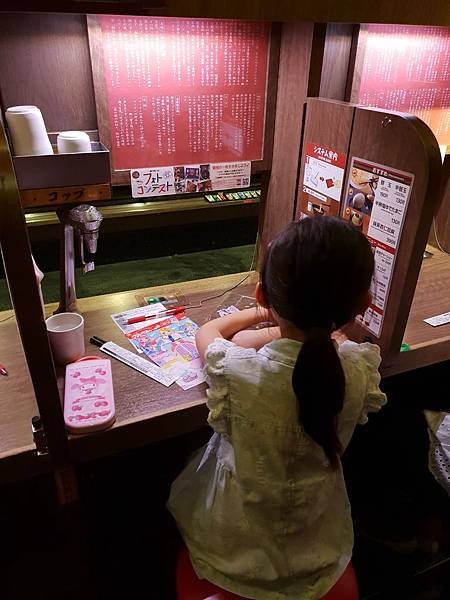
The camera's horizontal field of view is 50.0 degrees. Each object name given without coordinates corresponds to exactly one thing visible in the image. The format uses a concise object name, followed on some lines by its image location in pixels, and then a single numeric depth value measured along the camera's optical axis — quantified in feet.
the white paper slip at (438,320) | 5.54
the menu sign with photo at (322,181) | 4.84
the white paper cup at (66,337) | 4.39
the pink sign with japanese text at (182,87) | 4.67
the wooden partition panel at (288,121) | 5.10
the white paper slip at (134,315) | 5.30
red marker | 5.42
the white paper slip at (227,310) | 5.66
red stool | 3.53
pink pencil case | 3.76
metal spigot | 4.60
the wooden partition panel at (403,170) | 3.73
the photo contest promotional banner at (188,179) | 5.28
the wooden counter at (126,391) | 3.76
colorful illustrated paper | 4.77
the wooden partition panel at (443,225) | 7.39
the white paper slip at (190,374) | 4.40
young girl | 2.99
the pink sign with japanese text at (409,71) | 5.73
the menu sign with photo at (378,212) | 4.05
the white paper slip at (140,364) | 4.46
